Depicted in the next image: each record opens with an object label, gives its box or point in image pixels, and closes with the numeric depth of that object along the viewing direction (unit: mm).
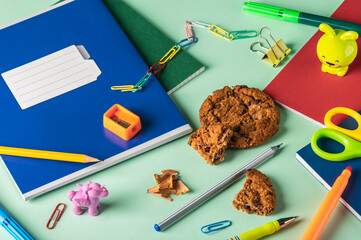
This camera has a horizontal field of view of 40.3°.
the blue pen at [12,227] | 1001
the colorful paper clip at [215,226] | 999
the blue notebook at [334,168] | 1011
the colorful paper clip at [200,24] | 1387
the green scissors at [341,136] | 1056
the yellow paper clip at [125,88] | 1233
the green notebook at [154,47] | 1271
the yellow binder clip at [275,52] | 1283
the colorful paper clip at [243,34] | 1354
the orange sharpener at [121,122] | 1121
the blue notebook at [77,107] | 1101
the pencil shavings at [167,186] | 1053
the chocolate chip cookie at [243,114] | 1116
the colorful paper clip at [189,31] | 1365
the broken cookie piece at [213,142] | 1084
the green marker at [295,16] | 1311
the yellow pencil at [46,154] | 1084
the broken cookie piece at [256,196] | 1010
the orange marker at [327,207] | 955
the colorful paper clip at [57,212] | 1024
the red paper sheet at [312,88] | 1179
